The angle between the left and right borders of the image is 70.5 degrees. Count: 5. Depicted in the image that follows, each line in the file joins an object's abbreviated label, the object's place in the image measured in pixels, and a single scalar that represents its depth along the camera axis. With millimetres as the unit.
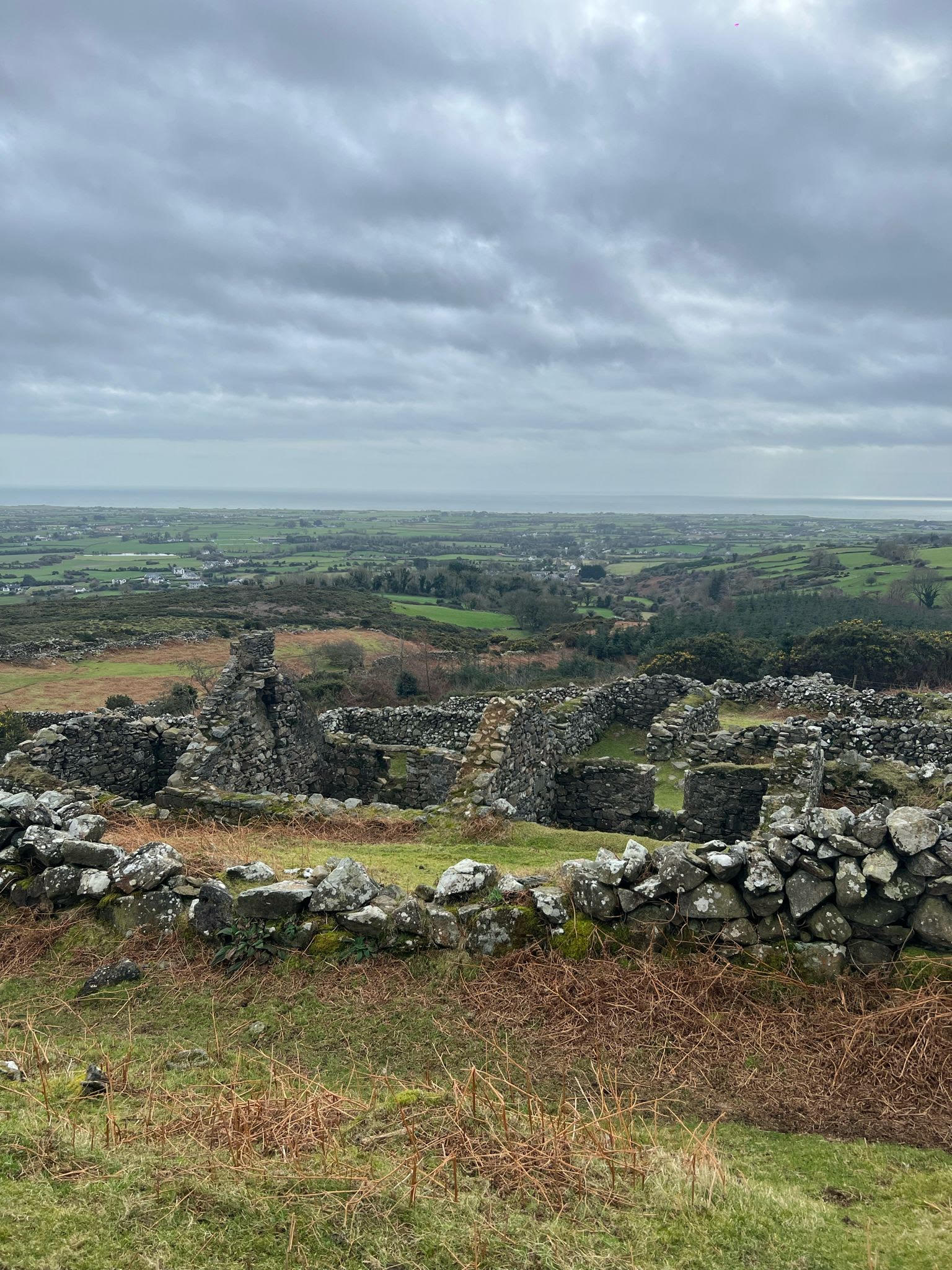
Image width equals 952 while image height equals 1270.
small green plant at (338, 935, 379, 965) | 5820
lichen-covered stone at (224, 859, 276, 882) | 6809
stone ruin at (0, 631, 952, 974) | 5582
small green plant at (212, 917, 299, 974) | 5871
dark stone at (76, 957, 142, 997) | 5574
